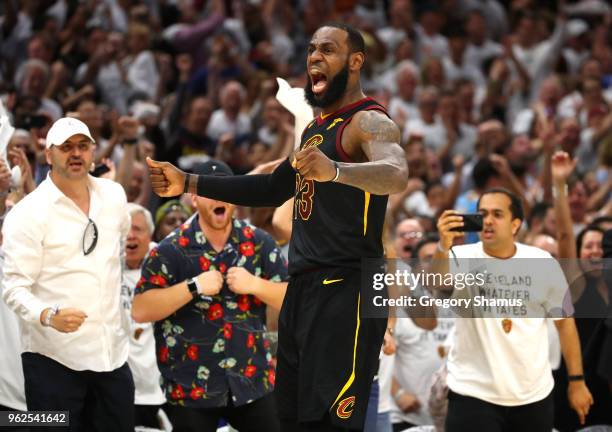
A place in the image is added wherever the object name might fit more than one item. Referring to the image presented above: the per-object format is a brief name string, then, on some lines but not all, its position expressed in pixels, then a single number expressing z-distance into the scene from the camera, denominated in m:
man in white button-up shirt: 11.12
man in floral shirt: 11.77
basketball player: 8.95
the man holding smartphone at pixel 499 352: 12.20
